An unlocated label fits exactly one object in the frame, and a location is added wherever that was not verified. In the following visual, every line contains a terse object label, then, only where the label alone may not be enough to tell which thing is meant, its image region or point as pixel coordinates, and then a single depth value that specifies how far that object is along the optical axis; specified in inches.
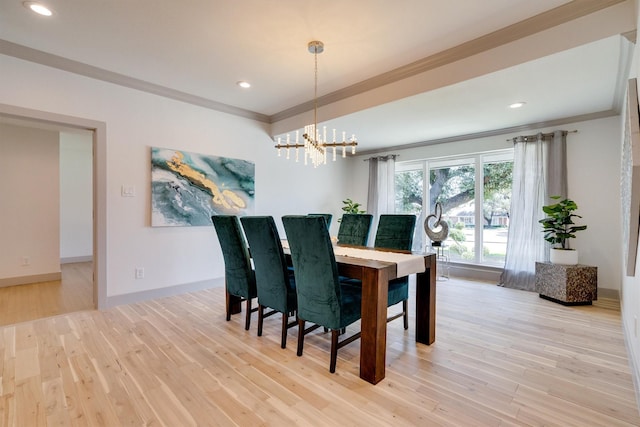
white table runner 86.0
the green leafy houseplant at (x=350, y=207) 235.7
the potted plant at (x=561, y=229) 145.6
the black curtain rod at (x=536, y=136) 161.2
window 191.6
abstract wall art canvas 147.2
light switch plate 136.9
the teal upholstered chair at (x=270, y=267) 92.9
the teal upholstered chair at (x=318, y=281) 79.4
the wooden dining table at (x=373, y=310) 76.6
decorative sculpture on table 195.2
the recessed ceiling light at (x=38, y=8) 88.5
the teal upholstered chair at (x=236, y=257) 107.5
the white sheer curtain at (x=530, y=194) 163.6
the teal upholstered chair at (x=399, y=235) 108.3
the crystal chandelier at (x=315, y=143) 108.5
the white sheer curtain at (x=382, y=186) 236.7
